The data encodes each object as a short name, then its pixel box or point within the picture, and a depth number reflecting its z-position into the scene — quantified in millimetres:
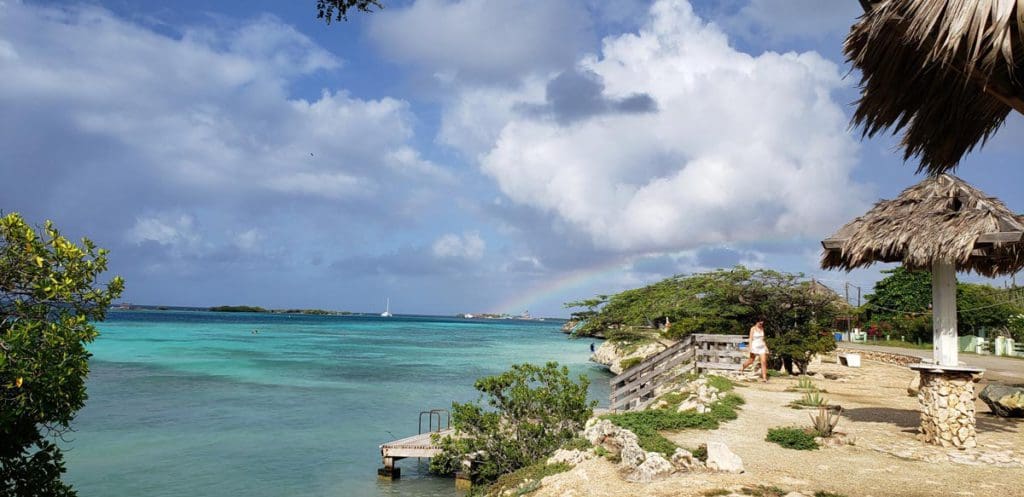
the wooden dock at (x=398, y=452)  14641
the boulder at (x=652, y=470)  6918
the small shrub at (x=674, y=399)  12067
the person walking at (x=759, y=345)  15219
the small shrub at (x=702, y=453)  7313
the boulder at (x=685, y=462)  7102
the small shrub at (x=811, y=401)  11305
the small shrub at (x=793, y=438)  8156
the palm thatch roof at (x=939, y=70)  3395
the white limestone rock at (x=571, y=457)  8203
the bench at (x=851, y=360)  19672
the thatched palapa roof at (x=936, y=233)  7727
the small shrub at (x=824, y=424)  8430
